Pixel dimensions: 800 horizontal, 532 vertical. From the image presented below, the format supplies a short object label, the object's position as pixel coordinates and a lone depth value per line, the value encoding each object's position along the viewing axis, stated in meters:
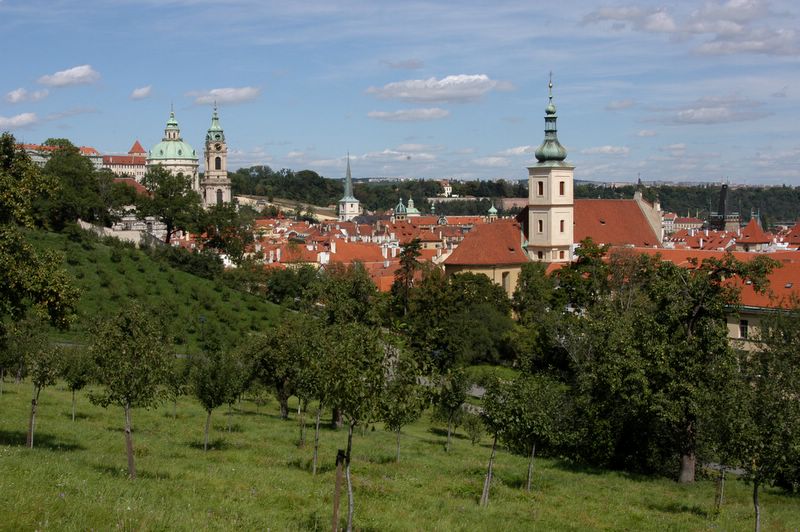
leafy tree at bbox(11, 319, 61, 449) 22.78
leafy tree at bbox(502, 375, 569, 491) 21.51
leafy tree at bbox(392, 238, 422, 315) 63.59
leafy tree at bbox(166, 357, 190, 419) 24.17
